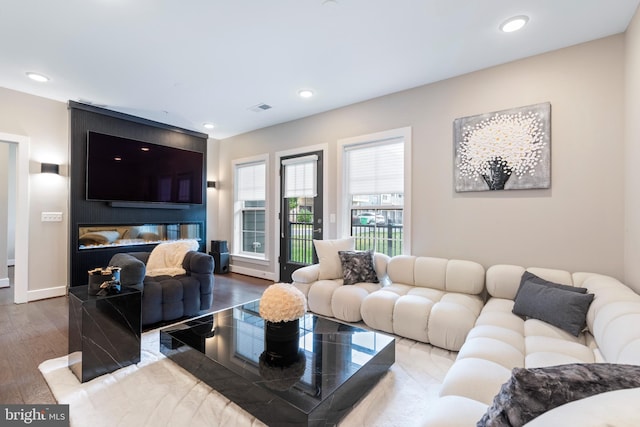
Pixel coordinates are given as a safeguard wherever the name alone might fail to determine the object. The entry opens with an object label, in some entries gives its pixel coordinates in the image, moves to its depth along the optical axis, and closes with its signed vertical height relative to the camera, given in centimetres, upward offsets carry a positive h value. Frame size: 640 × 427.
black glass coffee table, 151 -95
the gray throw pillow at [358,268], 337 -63
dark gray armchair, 273 -79
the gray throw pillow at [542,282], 217 -56
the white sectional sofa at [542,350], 70 -78
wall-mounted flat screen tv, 421 +72
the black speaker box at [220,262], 557 -92
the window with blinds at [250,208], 544 +14
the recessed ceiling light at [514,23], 232 +162
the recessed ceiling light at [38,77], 331 +164
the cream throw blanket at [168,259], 338 -54
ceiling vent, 422 +164
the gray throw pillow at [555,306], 194 -66
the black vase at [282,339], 192 -88
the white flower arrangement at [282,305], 195 -63
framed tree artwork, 278 +69
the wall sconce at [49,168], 387 +65
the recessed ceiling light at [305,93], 372 +163
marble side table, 199 -87
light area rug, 165 -119
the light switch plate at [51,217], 396 -3
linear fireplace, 426 -33
